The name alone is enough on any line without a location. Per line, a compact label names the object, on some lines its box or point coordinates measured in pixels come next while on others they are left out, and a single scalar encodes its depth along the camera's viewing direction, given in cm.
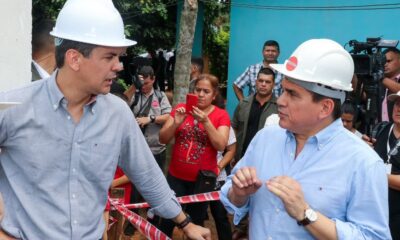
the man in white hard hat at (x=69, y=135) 247
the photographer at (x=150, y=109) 650
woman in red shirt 548
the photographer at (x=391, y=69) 602
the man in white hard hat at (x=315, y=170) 231
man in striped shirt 772
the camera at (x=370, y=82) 527
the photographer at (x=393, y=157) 411
